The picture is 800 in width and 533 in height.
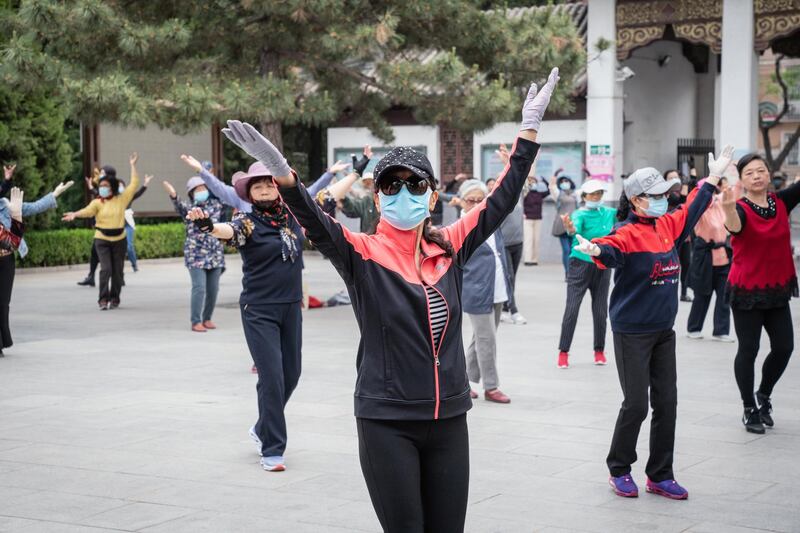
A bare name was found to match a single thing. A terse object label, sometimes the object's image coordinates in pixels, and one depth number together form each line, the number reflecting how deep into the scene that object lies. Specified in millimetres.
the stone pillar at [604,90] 23375
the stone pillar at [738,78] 21797
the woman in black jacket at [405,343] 3889
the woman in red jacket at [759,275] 7547
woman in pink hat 6887
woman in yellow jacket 16375
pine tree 14625
